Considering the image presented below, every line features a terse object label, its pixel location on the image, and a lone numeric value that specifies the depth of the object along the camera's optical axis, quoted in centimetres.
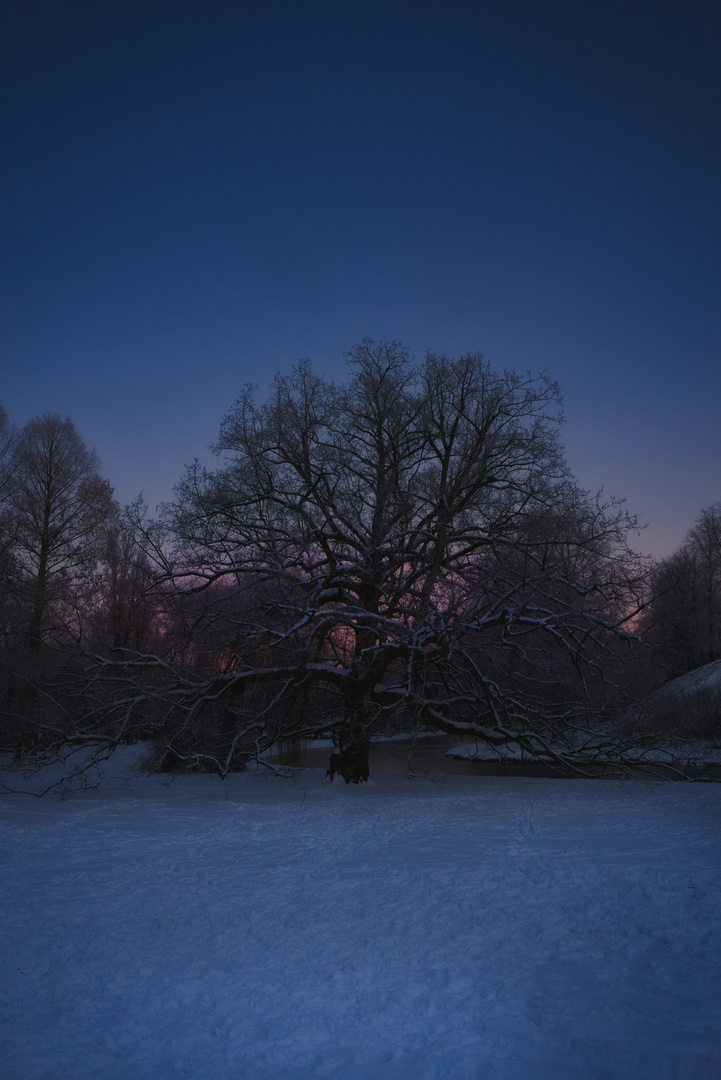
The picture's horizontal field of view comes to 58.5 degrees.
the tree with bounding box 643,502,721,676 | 3284
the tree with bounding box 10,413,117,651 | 1955
